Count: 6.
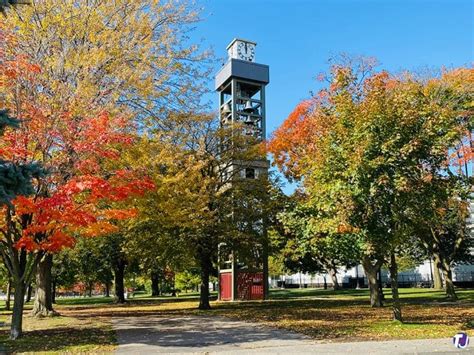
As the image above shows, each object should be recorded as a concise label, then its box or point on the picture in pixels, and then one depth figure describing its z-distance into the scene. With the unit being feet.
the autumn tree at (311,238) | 50.67
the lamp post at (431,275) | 200.75
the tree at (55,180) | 40.88
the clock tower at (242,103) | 118.62
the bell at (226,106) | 138.77
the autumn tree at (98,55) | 45.29
